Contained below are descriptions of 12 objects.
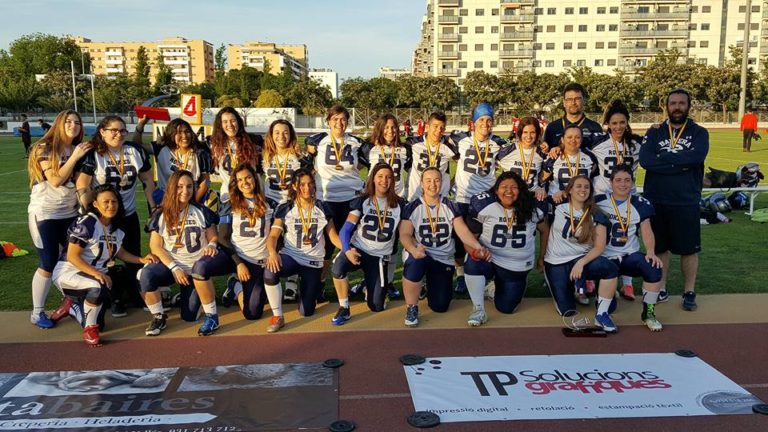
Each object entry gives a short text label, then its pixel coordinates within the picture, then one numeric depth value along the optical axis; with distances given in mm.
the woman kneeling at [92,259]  4660
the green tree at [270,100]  55219
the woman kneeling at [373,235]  5188
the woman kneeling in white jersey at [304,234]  5129
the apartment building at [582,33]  75625
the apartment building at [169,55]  141125
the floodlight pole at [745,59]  30466
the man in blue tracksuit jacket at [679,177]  5230
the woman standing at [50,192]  4895
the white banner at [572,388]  3502
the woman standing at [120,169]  5223
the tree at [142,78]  67375
